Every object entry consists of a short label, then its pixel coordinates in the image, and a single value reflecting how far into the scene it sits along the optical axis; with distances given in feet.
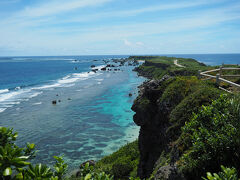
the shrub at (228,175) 16.97
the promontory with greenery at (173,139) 15.64
